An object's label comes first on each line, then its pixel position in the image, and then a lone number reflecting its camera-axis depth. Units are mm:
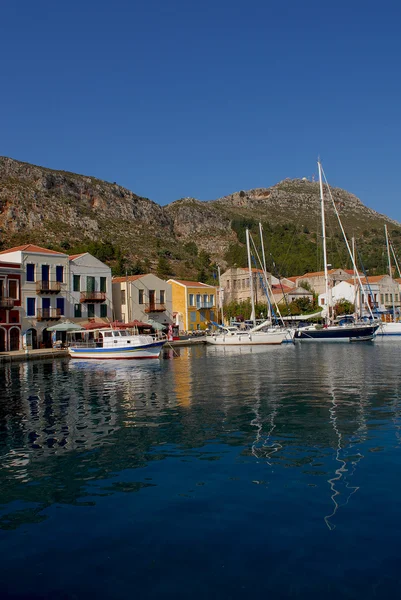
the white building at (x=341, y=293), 91006
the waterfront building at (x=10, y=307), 47875
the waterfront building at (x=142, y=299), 61406
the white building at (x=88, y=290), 54750
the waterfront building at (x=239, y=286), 86875
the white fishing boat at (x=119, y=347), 41719
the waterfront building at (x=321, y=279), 96750
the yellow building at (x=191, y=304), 70250
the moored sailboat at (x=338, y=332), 56844
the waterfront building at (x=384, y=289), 92688
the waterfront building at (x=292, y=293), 89738
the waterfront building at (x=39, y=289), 50031
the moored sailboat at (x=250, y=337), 54844
